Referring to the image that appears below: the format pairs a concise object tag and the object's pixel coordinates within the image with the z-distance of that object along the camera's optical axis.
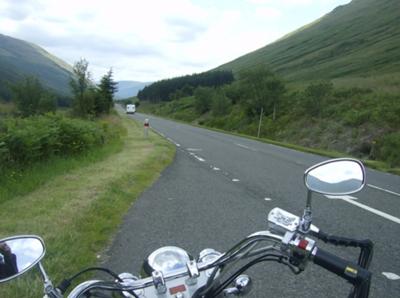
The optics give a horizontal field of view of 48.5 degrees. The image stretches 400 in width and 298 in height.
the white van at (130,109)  87.38
